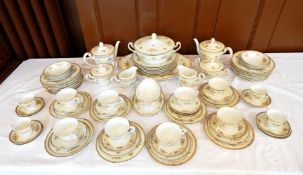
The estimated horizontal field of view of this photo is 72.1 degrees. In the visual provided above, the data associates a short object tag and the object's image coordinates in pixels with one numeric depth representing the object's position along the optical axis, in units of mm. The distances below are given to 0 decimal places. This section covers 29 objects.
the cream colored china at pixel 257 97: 764
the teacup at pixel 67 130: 634
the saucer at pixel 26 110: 759
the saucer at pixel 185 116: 708
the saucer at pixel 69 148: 630
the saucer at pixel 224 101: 758
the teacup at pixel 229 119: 658
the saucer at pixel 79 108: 745
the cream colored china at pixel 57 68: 854
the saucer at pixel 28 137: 667
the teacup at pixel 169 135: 607
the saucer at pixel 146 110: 737
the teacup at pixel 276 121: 670
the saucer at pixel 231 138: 633
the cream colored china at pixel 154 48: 808
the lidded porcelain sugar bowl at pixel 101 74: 838
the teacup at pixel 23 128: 675
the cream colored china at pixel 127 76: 808
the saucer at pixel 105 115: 725
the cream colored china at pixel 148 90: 752
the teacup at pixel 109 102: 735
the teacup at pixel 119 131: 620
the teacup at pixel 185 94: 714
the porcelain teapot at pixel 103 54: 879
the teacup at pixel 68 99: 751
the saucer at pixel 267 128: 660
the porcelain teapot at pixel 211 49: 863
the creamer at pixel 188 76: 786
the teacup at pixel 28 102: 770
